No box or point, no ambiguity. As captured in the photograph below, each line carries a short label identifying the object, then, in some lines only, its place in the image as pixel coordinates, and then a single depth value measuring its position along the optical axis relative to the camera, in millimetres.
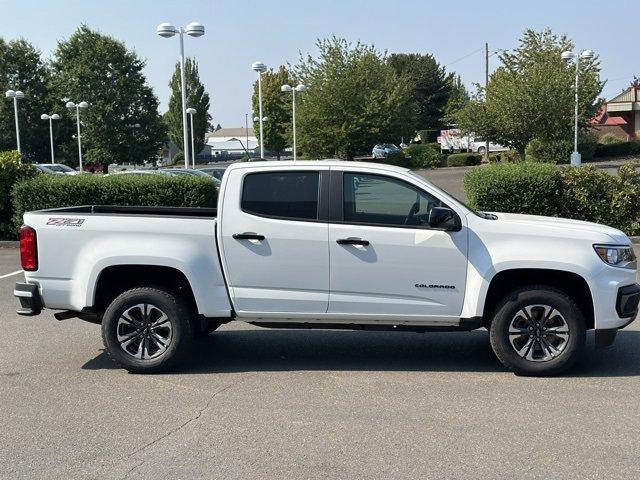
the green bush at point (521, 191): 14438
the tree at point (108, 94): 51719
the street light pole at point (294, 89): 34691
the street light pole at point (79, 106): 44516
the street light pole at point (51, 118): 52281
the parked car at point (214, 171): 25661
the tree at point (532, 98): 41062
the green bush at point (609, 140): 56144
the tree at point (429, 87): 81250
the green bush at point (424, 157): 51781
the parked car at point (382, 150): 54094
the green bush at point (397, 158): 49047
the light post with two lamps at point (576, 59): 34569
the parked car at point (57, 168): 40431
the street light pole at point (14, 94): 38691
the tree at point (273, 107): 75125
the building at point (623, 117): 59250
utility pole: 46812
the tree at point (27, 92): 56531
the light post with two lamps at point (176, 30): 20969
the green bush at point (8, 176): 16000
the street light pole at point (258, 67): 28534
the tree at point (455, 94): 51403
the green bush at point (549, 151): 44812
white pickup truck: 6031
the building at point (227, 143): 109800
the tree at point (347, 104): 44656
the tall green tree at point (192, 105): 81375
